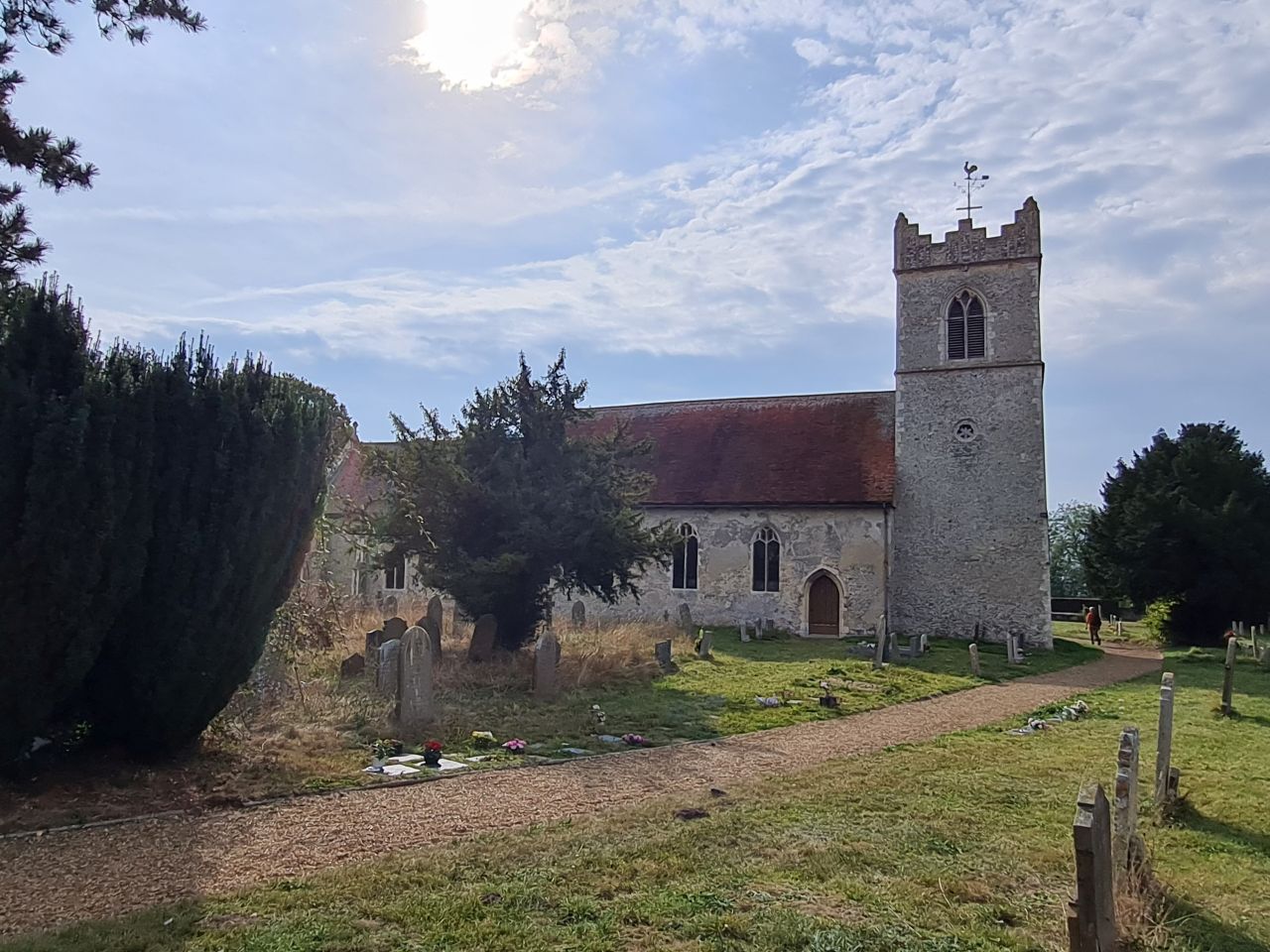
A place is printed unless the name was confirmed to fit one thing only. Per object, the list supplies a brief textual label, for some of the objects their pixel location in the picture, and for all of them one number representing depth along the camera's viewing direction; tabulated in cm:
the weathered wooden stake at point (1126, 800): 502
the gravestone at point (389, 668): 1040
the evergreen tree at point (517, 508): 1507
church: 2430
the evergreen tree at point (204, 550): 747
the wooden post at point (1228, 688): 1212
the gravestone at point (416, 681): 994
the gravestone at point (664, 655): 1510
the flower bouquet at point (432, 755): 834
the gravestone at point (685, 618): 2133
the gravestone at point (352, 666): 1322
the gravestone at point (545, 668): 1220
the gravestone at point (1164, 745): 696
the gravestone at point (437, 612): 1697
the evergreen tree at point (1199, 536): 2688
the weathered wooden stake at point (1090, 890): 396
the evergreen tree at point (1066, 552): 6850
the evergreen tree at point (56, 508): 659
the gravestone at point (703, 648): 1766
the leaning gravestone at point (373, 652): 1278
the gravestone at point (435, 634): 1433
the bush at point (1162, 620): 2856
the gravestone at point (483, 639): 1490
